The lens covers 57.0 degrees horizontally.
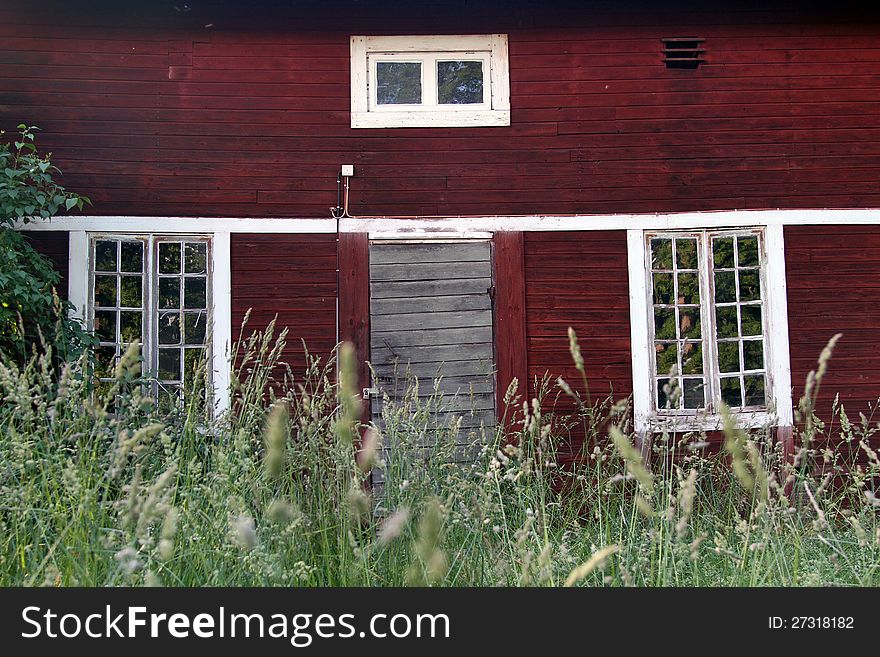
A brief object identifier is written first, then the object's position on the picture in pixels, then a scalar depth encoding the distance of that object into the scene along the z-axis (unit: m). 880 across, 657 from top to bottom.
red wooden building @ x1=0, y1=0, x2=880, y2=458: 6.80
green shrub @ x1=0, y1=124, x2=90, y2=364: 5.66
